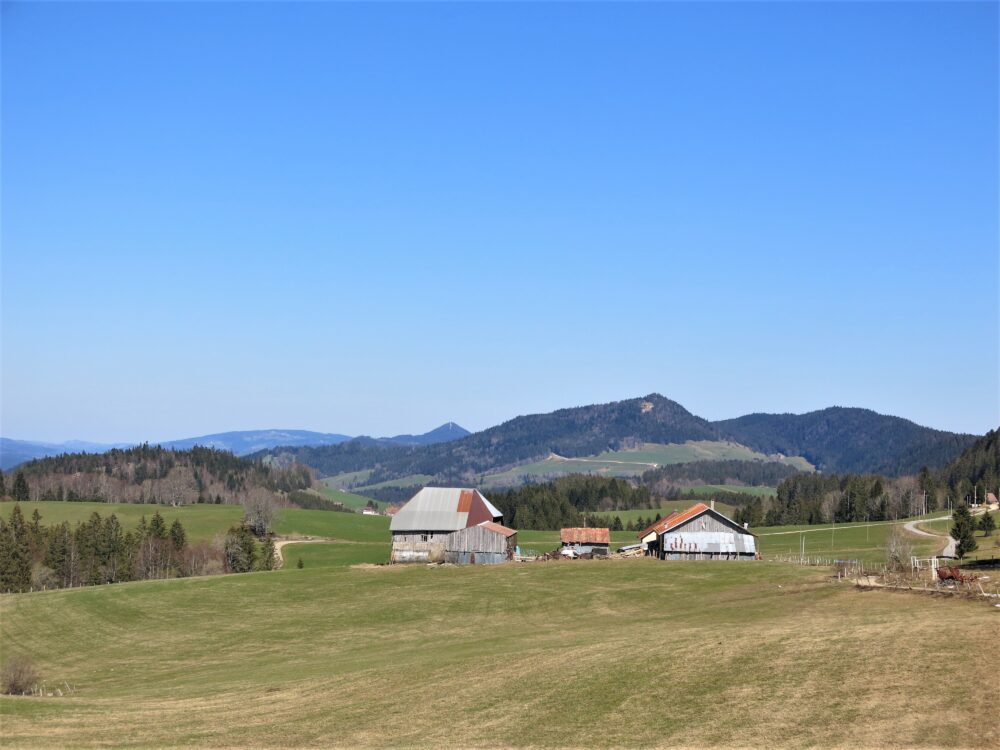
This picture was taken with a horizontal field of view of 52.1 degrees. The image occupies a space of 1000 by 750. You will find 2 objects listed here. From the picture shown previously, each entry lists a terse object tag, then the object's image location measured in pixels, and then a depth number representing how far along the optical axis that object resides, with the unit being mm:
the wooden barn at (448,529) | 111875
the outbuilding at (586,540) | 119625
